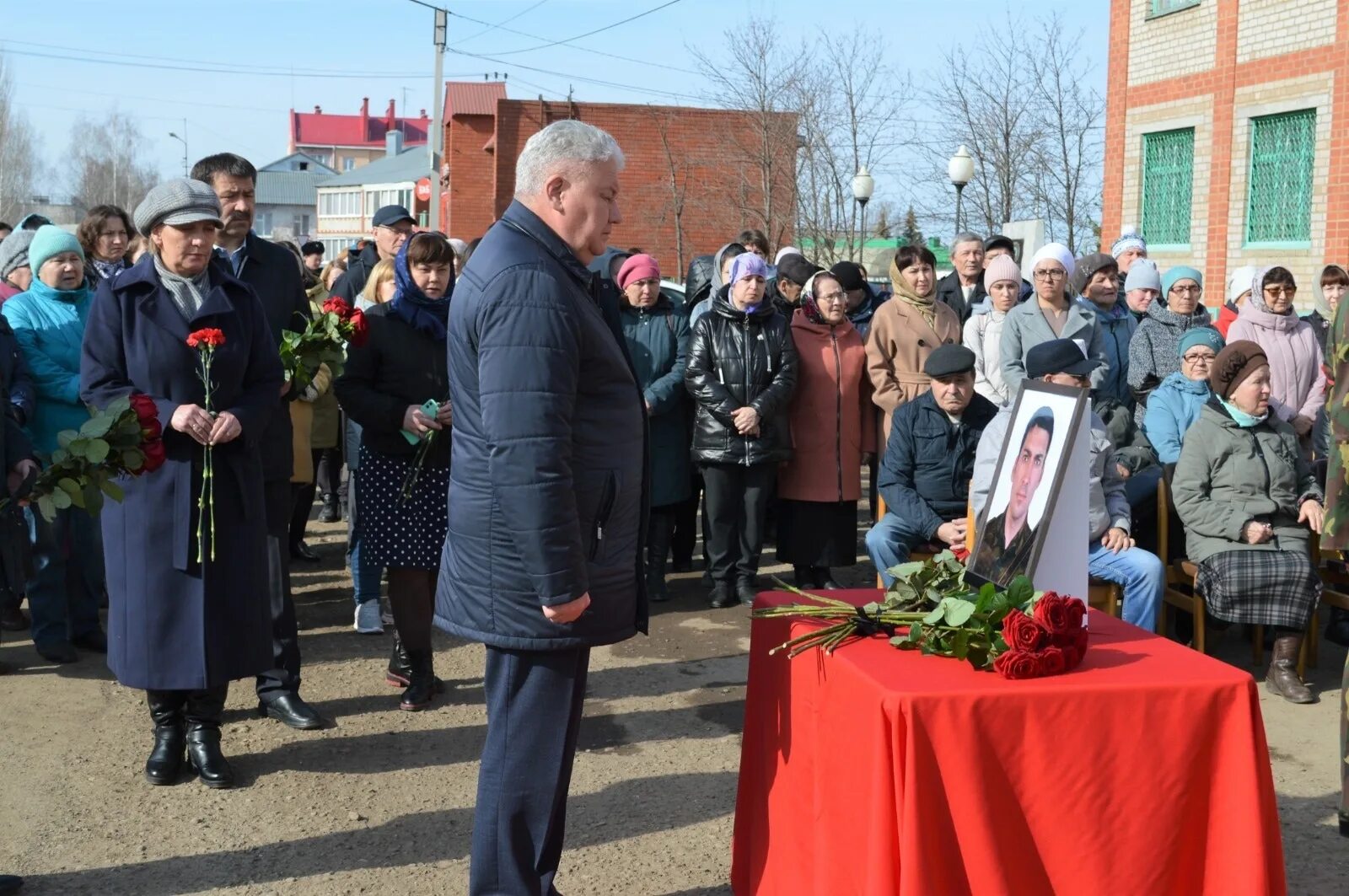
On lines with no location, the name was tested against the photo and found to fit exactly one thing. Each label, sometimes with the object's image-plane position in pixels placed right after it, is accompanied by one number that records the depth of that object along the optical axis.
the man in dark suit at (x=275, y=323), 5.61
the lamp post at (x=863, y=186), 20.84
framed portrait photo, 3.74
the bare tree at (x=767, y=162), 25.72
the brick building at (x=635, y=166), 35.88
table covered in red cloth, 3.19
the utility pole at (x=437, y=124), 28.28
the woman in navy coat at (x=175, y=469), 4.94
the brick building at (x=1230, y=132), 16.58
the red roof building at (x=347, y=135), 134.00
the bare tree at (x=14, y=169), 74.25
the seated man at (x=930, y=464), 7.03
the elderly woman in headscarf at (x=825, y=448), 8.27
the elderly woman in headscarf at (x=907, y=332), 8.29
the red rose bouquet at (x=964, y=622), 3.35
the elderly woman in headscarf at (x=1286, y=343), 8.86
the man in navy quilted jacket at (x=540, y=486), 3.42
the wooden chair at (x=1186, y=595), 6.84
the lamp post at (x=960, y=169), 18.61
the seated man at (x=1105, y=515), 5.93
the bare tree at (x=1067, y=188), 22.70
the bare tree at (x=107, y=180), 104.62
